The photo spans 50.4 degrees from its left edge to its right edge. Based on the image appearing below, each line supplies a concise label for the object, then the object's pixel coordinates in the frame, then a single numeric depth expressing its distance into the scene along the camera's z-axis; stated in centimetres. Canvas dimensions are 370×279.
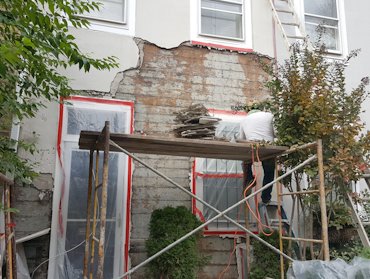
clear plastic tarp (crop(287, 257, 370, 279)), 393
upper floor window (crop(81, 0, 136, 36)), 605
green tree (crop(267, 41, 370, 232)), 499
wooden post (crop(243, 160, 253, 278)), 555
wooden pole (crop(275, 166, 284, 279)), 491
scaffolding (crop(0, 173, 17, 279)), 372
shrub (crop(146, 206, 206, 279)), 468
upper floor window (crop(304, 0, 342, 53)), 773
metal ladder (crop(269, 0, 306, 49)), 681
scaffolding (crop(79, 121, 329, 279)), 406
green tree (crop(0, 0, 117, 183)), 323
